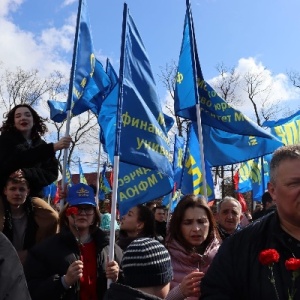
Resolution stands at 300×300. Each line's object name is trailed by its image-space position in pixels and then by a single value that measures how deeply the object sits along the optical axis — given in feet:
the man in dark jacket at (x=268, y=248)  6.67
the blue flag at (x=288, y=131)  30.91
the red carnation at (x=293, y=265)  5.72
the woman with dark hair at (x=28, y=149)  13.94
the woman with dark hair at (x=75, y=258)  11.79
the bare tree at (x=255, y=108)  101.04
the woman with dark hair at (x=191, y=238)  11.75
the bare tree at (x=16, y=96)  94.07
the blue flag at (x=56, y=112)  23.25
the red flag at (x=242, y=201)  43.39
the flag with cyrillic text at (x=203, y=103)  19.49
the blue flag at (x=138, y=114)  14.94
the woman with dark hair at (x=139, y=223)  16.85
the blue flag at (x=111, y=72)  25.44
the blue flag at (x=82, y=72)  19.49
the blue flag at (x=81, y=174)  51.85
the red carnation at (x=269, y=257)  5.96
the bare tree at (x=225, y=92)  102.12
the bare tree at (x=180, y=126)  92.01
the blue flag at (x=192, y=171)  24.20
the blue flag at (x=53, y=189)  44.81
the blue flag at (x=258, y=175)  37.27
